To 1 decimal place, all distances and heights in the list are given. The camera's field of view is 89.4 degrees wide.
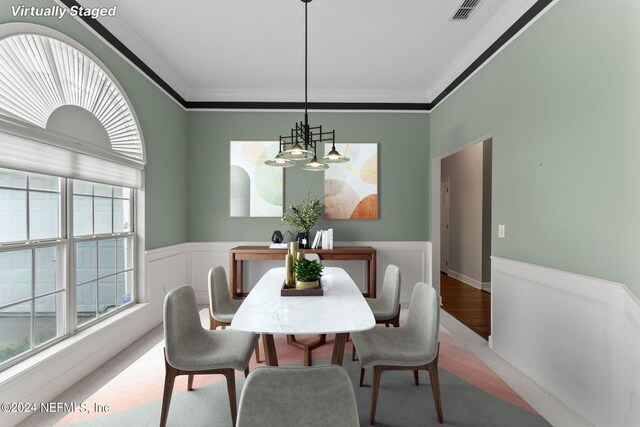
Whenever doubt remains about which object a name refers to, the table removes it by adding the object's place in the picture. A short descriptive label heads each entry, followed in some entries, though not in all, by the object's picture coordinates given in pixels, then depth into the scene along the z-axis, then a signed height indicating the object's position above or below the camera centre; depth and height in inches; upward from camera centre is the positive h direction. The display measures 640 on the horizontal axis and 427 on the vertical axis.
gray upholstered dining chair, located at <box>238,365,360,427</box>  42.3 -24.5
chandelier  89.8 +17.6
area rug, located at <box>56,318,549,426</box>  77.4 -49.1
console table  155.8 -19.6
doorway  175.0 -11.2
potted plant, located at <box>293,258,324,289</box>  86.4 -15.8
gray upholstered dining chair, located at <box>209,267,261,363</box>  100.7 -28.6
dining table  61.2 -21.1
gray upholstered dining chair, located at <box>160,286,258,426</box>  69.7 -31.2
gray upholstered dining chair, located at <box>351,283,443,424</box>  72.1 -31.2
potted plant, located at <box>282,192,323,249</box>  166.2 -1.5
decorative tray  83.9 -20.1
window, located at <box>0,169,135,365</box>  82.0 -12.5
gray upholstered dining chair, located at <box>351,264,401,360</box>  101.0 -29.2
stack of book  160.1 -12.4
